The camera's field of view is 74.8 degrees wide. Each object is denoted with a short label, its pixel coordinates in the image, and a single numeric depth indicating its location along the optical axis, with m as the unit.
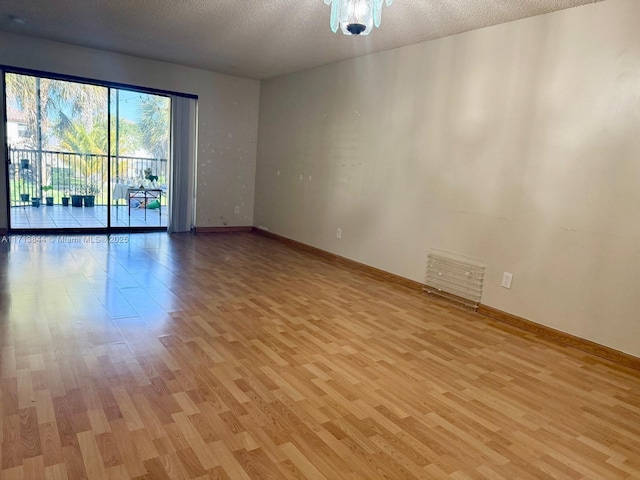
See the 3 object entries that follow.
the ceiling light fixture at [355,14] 2.41
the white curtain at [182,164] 6.07
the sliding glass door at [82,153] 5.61
